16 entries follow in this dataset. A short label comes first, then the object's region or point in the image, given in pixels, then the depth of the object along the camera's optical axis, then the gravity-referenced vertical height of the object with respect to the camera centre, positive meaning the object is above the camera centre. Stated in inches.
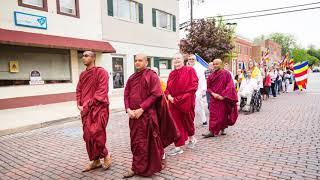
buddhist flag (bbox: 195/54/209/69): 464.6 +14.1
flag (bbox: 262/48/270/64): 738.4 +34.3
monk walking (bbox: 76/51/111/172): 185.0 -22.6
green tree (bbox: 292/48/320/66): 3981.3 +186.5
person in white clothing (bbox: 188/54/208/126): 307.1 -25.2
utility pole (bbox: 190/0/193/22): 1054.8 +220.6
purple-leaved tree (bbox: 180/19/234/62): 960.3 +99.3
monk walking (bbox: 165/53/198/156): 225.6 -20.3
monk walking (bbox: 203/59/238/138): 275.1 -27.4
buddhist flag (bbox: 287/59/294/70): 1023.0 +13.1
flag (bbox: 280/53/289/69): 970.3 +22.9
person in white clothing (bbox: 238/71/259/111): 428.1 -27.2
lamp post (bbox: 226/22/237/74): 1145.0 +182.3
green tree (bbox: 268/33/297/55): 4220.0 +417.0
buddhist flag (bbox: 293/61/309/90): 775.1 -14.5
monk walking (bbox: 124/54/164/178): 176.6 -32.0
